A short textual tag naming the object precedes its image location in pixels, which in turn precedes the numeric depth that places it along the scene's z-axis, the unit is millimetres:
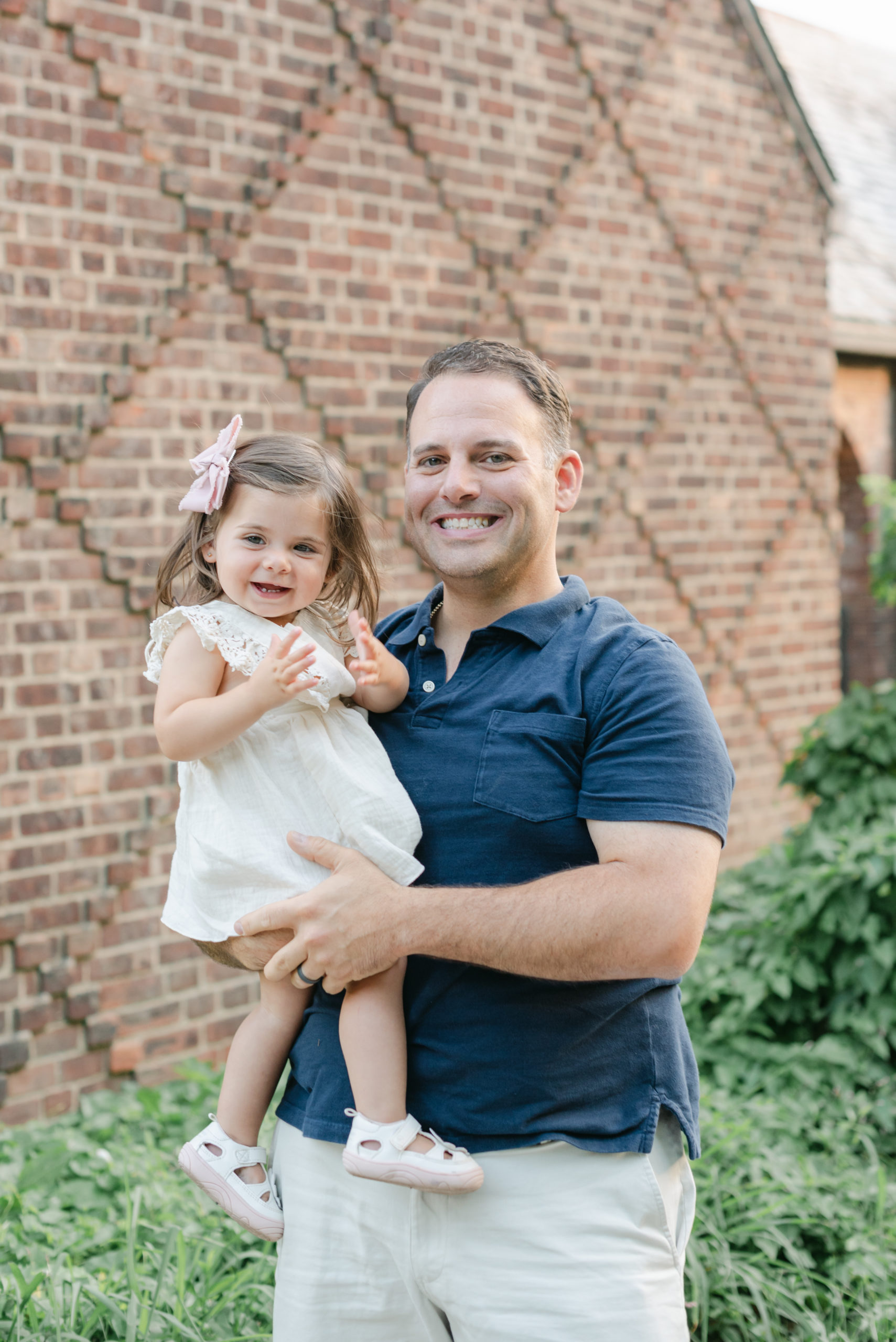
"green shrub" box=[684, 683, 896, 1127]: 4000
